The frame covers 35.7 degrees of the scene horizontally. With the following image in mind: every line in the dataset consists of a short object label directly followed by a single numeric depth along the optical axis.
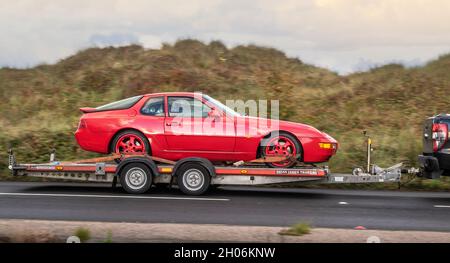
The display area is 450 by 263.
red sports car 12.66
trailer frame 12.48
